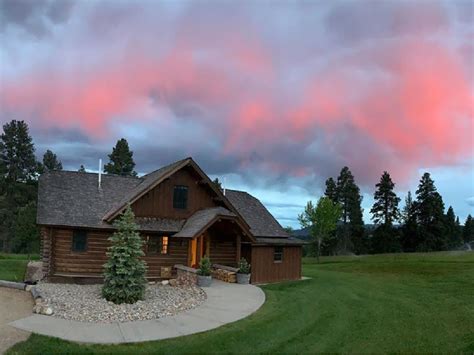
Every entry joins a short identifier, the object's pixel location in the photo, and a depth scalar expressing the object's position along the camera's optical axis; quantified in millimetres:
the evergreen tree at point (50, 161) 59466
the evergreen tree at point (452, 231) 67188
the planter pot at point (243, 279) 21969
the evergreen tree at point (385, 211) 63328
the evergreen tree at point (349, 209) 64125
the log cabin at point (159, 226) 20859
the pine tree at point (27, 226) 37094
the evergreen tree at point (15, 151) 55000
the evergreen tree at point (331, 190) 64750
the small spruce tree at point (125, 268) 15602
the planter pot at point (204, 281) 19703
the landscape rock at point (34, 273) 21112
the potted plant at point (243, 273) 21984
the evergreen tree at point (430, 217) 60688
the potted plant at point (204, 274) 19703
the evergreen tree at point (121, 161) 55969
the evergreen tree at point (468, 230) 88512
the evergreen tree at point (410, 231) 63000
